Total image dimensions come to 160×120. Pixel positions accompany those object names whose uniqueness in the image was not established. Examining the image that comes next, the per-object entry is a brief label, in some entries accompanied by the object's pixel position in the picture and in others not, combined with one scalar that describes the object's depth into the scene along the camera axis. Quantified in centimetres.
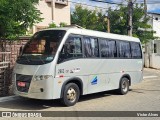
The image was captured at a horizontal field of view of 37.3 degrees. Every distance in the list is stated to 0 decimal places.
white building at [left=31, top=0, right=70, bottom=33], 1593
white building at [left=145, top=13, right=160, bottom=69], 2219
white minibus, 732
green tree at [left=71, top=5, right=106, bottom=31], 2615
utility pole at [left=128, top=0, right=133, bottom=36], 1704
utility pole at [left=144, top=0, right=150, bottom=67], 2210
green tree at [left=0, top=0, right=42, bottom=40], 869
